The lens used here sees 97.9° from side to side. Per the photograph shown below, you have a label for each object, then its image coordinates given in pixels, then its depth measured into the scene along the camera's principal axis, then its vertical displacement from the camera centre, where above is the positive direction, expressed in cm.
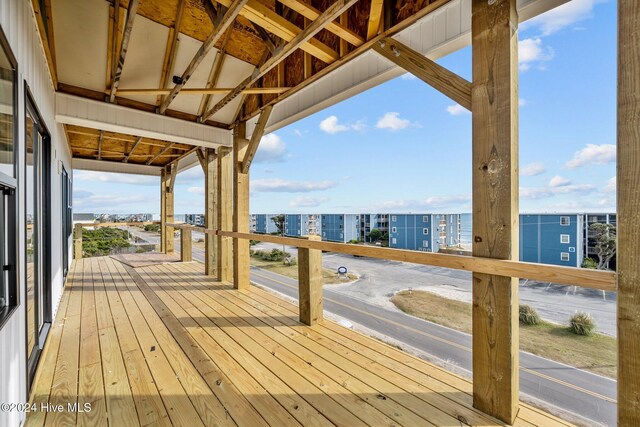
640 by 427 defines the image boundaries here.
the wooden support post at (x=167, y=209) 801 +8
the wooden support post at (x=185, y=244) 665 -78
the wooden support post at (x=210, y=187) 563 +50
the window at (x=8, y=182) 141 +15
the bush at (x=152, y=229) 1058 -68
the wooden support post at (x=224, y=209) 496 +4
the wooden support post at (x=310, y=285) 300 -80
